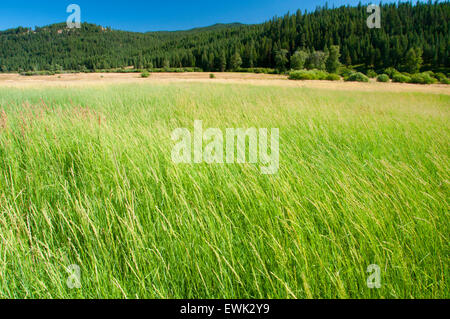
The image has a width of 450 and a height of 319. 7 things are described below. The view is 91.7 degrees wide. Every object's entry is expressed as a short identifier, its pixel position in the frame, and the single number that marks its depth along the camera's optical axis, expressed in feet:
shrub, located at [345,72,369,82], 125.82
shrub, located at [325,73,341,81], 137.10
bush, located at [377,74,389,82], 129.18
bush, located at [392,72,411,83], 129.59
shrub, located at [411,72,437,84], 120.37
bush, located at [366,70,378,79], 182.54
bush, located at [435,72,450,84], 127.87
